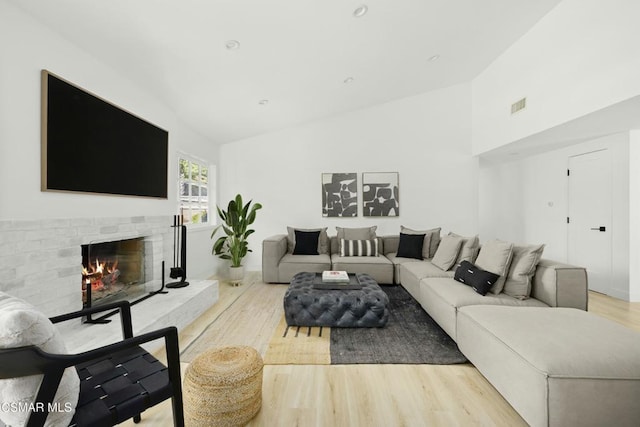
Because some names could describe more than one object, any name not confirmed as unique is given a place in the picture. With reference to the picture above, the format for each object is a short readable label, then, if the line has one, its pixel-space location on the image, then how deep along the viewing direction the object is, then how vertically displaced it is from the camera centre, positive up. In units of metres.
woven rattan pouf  1.43 -0.94
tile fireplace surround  1.71 -0.36
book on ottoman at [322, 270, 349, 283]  2.89 -0.67
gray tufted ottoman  2.60 -0.90
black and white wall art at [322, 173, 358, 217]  5.16 +0.37
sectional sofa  1.28 -0.71
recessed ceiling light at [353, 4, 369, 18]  2.45 +1.84
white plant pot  4.29 -0.95
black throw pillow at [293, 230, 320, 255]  4.53 -0.48
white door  3.79 -0.05
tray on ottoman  2.82 -0.74
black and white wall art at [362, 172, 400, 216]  5.11 +0.37
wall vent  3.70 +1.49
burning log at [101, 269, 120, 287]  2.54 -0.60
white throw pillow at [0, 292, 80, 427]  0.85 -0.48
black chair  0.85 -0.70
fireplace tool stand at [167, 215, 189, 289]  3.19 -0.49
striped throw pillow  4.42 -0.55
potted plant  4.34 -0.31
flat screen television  1.94 +0.59
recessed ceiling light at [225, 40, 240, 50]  2.43 +1.52
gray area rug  2.11 -1.11
